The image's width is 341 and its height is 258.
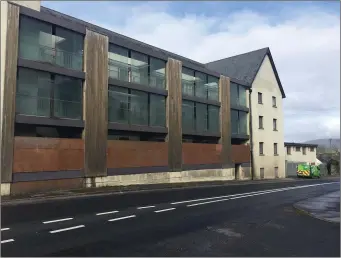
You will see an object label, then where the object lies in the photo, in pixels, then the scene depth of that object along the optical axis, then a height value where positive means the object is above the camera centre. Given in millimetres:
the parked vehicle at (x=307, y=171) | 49375 -1849
